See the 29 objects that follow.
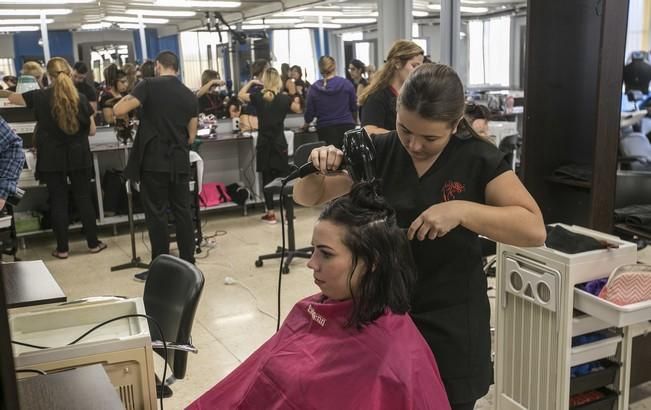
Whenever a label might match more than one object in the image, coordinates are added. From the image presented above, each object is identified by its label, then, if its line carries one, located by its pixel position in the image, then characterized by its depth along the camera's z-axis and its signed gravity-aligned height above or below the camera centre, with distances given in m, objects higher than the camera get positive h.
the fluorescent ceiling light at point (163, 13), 8.82 +0.80
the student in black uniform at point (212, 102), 6.33 -0.36
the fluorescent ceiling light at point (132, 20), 9.83 +0.80
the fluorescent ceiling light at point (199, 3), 7.86 +0.80
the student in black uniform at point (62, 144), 4.34 -0.50
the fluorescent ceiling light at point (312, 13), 9.92 +0.80
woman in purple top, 5.36 -0.35
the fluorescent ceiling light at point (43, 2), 6.91 +0.79
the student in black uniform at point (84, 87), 5.86 -0.14
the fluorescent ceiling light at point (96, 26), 10.89 +0.81
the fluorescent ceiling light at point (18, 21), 9.30 +0.79
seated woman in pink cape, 1.24 -0.55
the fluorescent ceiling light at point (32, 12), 7.83 +0.79
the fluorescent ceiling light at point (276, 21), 10.86 +0.76
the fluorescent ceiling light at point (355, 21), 12.10 +0.78
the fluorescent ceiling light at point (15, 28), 10.58 +0.78
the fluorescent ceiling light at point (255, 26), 11.61 +0.71
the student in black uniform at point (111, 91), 5.64 -0.18
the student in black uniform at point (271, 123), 5.38 -0.50
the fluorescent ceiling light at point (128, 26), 11.04 +0.78
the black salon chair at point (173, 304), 1.85 -0.72
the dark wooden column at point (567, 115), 2.20 -0.23
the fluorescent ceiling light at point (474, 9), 10.45 +0.78
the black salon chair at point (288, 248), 4.25 -1.29
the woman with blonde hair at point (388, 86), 2.82 -0.12
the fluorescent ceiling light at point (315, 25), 12.58 +0.75
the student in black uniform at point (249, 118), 6.10 -0.50
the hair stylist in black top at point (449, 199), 1.23 -0.29
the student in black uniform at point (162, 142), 3.83 -0.45
